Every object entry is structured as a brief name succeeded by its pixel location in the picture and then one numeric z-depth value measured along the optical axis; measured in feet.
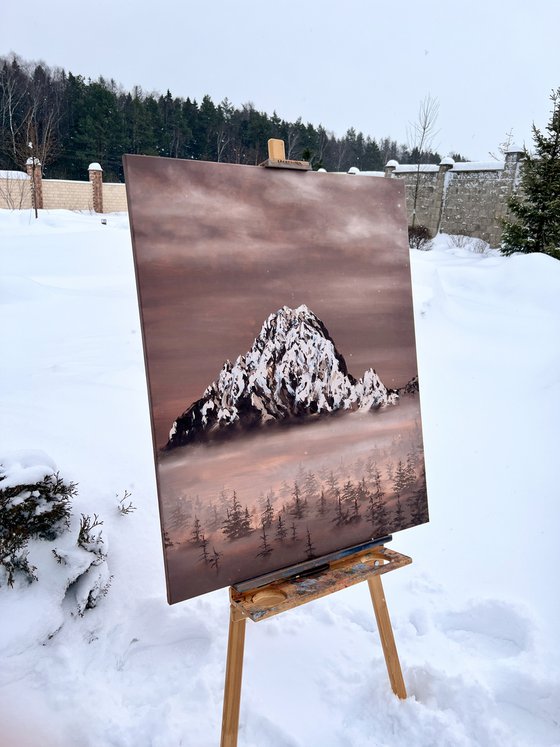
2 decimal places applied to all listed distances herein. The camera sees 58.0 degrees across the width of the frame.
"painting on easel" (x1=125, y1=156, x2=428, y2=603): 4.62
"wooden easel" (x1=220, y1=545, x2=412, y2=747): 5.11
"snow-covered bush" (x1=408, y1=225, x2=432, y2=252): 48.55
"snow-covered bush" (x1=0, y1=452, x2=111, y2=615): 7.56
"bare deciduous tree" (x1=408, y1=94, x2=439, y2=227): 56.08
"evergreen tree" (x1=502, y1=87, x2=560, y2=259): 33.91
